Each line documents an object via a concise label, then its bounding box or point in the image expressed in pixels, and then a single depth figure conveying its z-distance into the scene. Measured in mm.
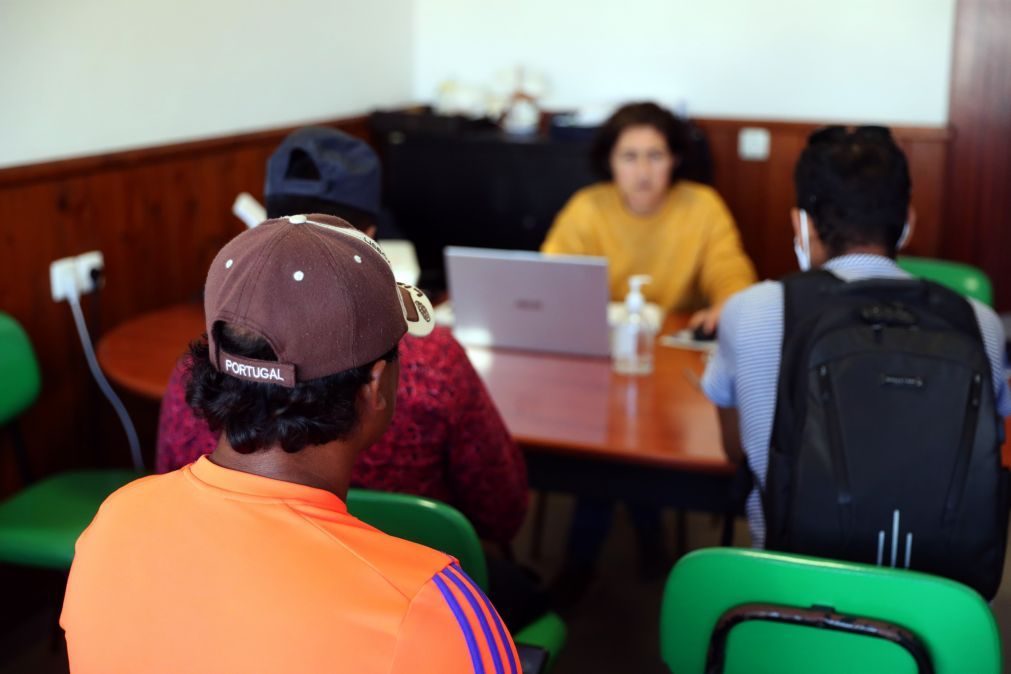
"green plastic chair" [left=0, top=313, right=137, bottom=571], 2324
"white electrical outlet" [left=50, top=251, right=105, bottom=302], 2879
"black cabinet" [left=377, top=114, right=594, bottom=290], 4355
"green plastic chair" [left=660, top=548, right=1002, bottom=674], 1425
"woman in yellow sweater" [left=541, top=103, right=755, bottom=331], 3221
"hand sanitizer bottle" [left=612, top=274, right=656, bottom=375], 2434
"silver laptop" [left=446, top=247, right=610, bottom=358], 2432
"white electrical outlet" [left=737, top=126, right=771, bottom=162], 4367
